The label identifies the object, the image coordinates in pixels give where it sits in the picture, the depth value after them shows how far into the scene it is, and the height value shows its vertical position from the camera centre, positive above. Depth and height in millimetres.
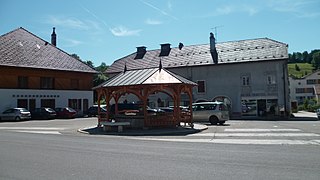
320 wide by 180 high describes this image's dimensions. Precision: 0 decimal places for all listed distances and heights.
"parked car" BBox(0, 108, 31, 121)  36094 -748
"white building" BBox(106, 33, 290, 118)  40688 +3654
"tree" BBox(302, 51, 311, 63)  150738 +19776
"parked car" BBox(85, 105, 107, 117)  44334 -646
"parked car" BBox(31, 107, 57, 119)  38378 -723
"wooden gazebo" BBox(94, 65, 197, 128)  21922 +1032
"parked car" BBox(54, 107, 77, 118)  40094 -769
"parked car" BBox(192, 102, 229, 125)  25703 -553
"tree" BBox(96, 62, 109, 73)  116744 +13082
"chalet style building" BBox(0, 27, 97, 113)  40094 +3801
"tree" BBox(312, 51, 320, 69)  129250 +15613
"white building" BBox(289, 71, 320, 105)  94062 +4658
